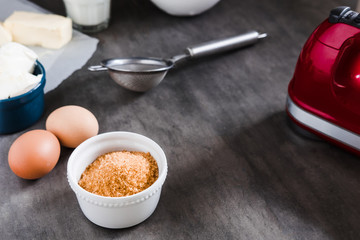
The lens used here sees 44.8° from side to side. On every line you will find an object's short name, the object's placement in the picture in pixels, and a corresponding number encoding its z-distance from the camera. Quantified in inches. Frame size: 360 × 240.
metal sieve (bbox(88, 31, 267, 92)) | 39.9
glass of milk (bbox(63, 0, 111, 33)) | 48.0
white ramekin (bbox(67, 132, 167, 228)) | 27.7
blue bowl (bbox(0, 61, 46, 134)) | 34.7
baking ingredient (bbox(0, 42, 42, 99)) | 34.3
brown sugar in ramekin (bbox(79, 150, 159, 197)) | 29.2
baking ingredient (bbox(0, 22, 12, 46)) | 43.9
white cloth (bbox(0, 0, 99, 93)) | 43.4
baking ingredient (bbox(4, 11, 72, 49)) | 45.3
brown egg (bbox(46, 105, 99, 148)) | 33.8
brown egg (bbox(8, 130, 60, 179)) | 30.8
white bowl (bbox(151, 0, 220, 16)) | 50.4
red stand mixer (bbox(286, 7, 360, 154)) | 32.9
